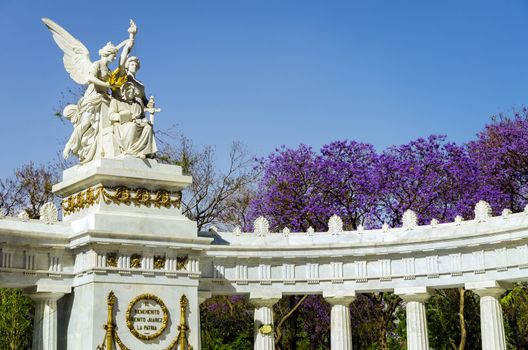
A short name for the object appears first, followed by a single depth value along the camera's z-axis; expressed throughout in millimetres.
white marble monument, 39500
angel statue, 41906
